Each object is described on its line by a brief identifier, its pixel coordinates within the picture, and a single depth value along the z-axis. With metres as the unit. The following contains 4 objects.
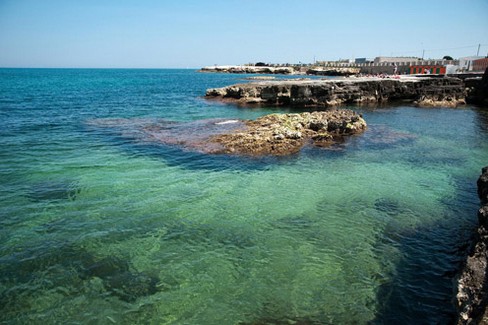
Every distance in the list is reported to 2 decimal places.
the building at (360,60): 154.95
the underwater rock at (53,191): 12.02
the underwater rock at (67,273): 7.20
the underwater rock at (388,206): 11.30
